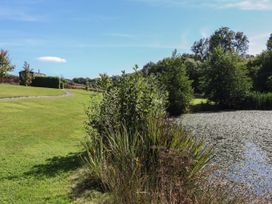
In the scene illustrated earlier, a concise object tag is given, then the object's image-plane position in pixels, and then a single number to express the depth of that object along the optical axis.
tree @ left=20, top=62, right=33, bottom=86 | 27.03
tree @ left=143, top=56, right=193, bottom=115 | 20.13
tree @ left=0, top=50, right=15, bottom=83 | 25.11
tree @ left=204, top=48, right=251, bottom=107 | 23.61
